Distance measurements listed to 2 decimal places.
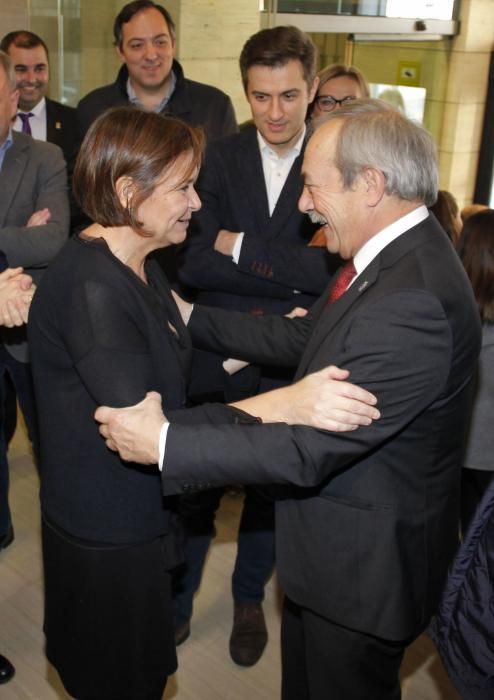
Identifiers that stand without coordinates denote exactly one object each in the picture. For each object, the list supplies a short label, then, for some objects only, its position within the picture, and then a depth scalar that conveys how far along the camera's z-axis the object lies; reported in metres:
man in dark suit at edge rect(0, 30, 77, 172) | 4.30
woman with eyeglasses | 3.77
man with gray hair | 1.73
